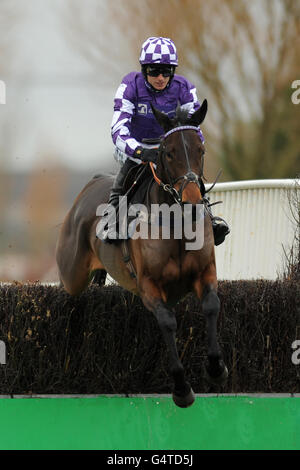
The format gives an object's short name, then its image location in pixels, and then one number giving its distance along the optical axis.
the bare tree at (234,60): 37.94
